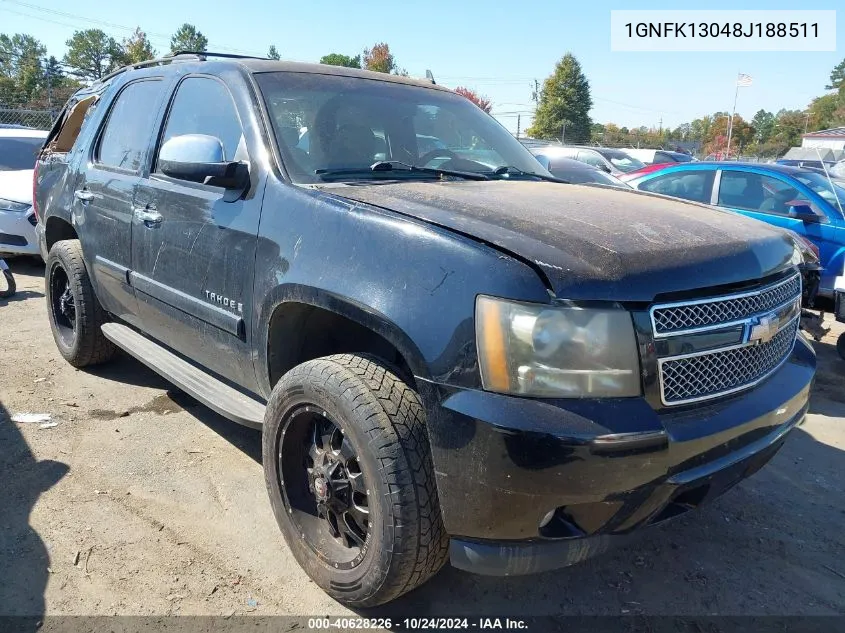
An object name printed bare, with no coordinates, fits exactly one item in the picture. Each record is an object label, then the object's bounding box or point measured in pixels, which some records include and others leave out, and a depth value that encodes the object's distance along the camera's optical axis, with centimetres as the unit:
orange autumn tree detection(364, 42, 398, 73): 6404
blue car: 622
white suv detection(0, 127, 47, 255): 748
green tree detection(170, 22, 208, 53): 8662
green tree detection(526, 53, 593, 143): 6631
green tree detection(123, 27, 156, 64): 6253
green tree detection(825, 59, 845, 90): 10800
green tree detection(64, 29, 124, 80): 8125
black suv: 181
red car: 827
